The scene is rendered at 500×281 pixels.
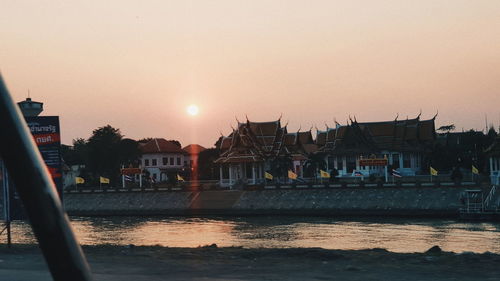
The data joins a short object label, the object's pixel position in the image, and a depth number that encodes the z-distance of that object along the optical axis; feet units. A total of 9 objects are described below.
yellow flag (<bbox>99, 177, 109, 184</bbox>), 220.43
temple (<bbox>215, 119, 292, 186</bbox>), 214.69
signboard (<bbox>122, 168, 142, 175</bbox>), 221.66
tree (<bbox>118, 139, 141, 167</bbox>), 246.27
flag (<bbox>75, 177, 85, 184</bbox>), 222.48
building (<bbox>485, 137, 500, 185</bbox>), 162.23
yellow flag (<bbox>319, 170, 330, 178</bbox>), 186.99
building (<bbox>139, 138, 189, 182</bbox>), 295.89
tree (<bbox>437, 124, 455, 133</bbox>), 362.43
